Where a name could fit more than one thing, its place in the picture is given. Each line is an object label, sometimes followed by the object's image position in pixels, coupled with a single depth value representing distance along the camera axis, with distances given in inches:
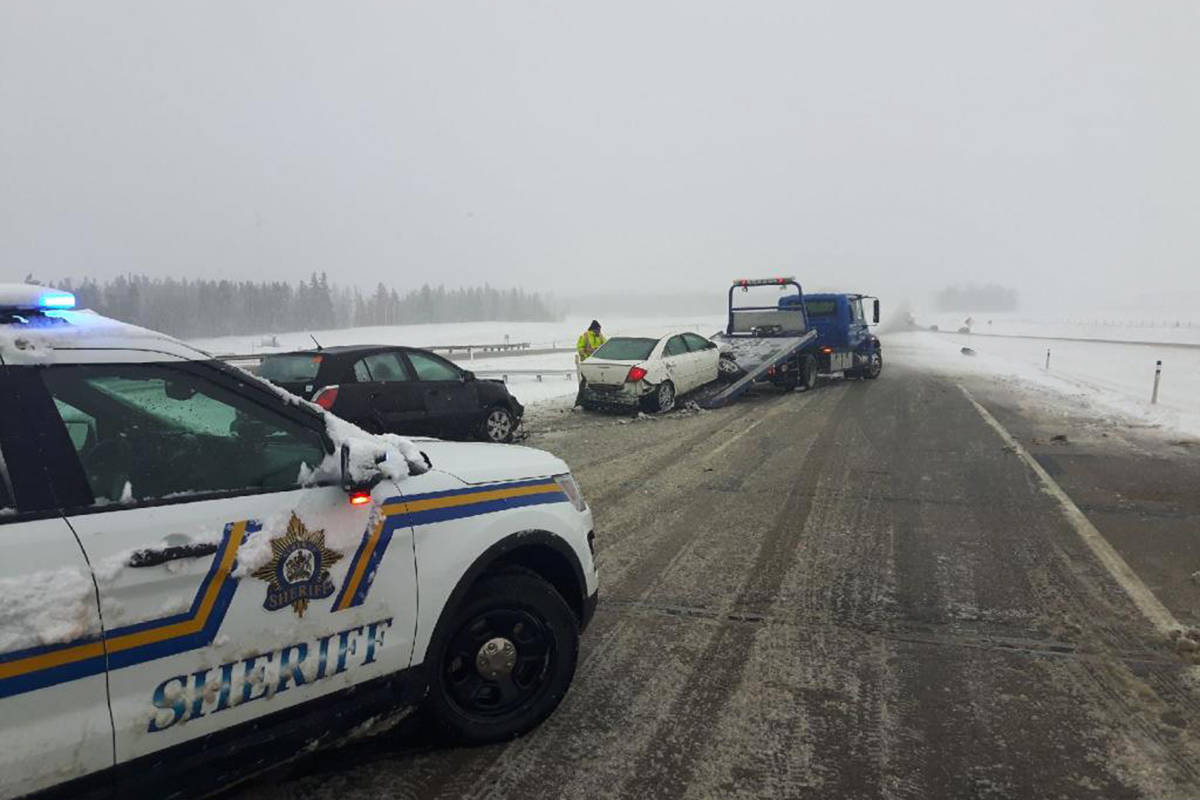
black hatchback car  346.3
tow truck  629.0
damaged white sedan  522.3
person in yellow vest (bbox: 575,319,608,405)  639.8
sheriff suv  74.8
